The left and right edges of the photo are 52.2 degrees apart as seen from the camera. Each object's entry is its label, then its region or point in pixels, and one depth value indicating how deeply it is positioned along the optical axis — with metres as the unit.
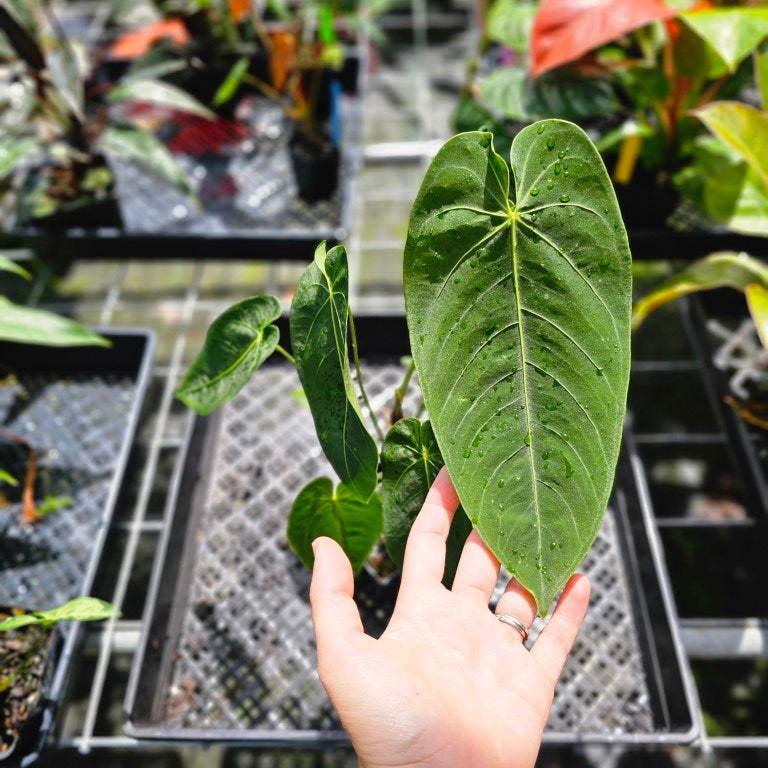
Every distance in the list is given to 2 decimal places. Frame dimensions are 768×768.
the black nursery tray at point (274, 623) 0.40
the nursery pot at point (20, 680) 0.38
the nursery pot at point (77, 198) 0.64
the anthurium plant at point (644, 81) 0.47
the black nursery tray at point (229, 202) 0.65
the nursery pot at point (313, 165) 0.67
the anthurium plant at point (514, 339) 0.30
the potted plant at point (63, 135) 0.58
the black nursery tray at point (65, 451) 0.46
